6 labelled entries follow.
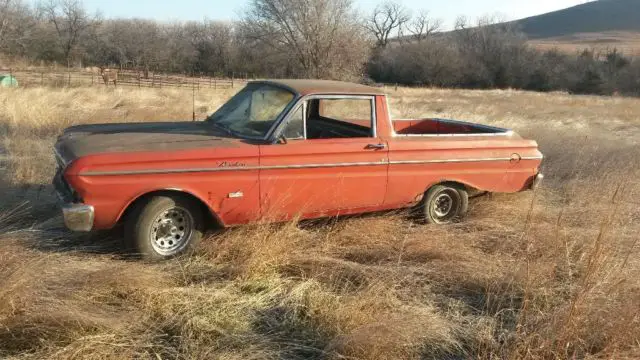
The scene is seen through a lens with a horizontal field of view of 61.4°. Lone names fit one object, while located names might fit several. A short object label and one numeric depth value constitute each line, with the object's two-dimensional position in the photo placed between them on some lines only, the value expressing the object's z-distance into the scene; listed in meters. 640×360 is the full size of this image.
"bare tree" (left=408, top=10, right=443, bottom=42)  104.18
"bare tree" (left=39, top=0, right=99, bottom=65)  57.18
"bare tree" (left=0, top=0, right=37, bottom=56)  50.06
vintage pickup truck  4.18
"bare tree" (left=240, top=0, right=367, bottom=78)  37.72
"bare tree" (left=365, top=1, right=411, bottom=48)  97.88
